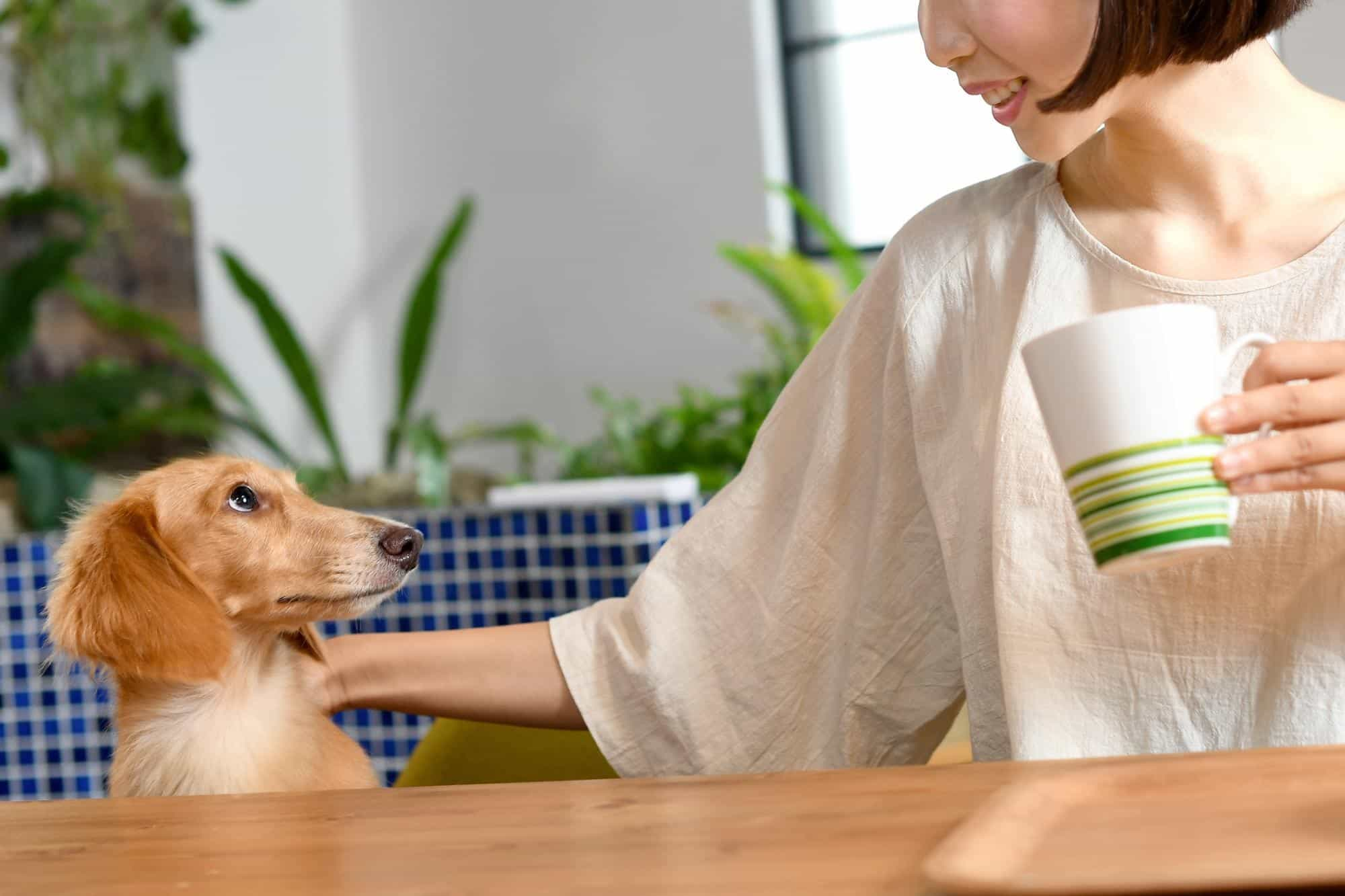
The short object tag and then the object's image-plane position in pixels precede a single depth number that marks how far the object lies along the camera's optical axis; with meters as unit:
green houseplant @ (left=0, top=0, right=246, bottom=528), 4.00
